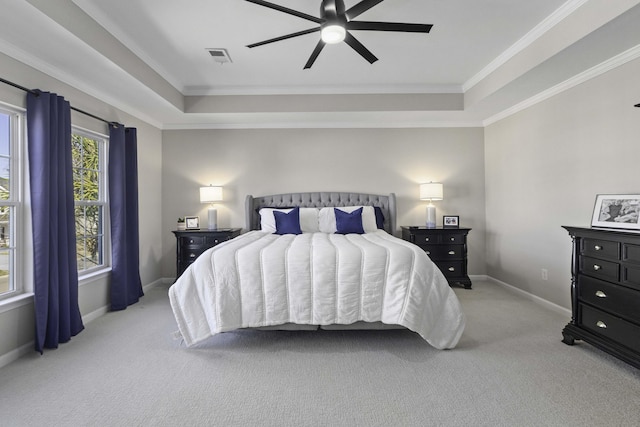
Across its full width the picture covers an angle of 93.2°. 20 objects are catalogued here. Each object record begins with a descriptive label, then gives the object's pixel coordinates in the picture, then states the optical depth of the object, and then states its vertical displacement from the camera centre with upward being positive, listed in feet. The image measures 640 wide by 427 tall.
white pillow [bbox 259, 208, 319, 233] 14.26 -0.40
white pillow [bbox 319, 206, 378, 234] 14.11 -0.40
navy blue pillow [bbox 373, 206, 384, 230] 14.89 -0.38
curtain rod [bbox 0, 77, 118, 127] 7.67 +3.40
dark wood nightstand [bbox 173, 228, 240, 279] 13.96 -1.45
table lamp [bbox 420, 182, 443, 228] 14.62 +0.76
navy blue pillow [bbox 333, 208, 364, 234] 13.46 -0.55
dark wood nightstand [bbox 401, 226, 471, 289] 14.10 -1.80
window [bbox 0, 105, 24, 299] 8.27 +0.52
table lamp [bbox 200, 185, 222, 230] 14.83 +0.76
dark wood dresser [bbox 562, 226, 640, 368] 6.91 -2.11
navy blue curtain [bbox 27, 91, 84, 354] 8.19 -0.04
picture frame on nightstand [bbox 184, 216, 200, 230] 15.07 -0.51
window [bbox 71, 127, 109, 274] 10.91 +0.63
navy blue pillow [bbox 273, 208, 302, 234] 13.50 -0.48
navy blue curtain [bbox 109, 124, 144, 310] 11.65 +0.02
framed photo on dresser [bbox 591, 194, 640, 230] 8.02 -0.10
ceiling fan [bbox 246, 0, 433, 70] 6.74 +4.45
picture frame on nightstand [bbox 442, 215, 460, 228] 15.07 -0.58
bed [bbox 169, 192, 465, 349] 8.05 -2.22
